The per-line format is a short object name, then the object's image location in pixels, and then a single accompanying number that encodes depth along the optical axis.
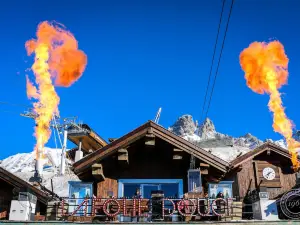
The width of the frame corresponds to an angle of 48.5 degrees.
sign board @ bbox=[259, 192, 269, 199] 12.94
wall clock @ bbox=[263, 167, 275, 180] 23.36
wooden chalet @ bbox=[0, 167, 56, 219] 17.11
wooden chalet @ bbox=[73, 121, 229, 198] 15.69
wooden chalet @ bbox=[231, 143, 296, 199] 23.06
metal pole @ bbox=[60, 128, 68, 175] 49.66
